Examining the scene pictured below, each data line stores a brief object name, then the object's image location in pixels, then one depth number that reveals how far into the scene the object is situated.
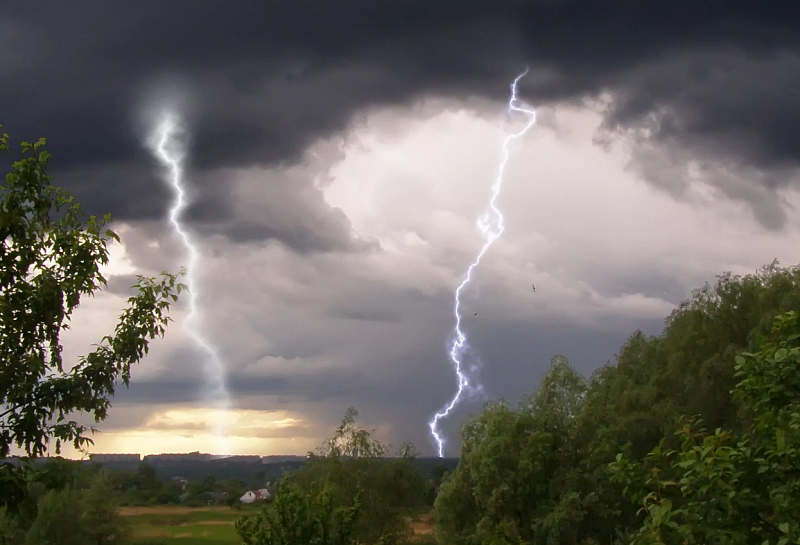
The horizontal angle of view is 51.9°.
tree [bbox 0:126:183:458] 10.19
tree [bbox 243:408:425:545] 60.88
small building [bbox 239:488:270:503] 109.09
